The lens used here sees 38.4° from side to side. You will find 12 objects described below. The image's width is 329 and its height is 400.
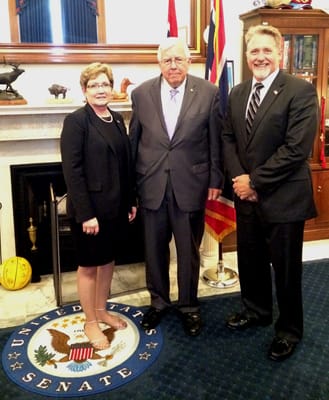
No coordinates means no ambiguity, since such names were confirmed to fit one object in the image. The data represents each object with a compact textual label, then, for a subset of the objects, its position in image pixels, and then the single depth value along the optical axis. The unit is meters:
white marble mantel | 2.88
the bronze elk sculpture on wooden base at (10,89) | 2.71
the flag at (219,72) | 2.85
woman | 2.12
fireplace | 3.09
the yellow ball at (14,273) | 3.03
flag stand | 3.09
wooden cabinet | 3.25
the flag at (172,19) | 2.95
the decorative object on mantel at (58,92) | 2.84
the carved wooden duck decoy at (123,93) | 2.98
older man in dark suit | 2.32
